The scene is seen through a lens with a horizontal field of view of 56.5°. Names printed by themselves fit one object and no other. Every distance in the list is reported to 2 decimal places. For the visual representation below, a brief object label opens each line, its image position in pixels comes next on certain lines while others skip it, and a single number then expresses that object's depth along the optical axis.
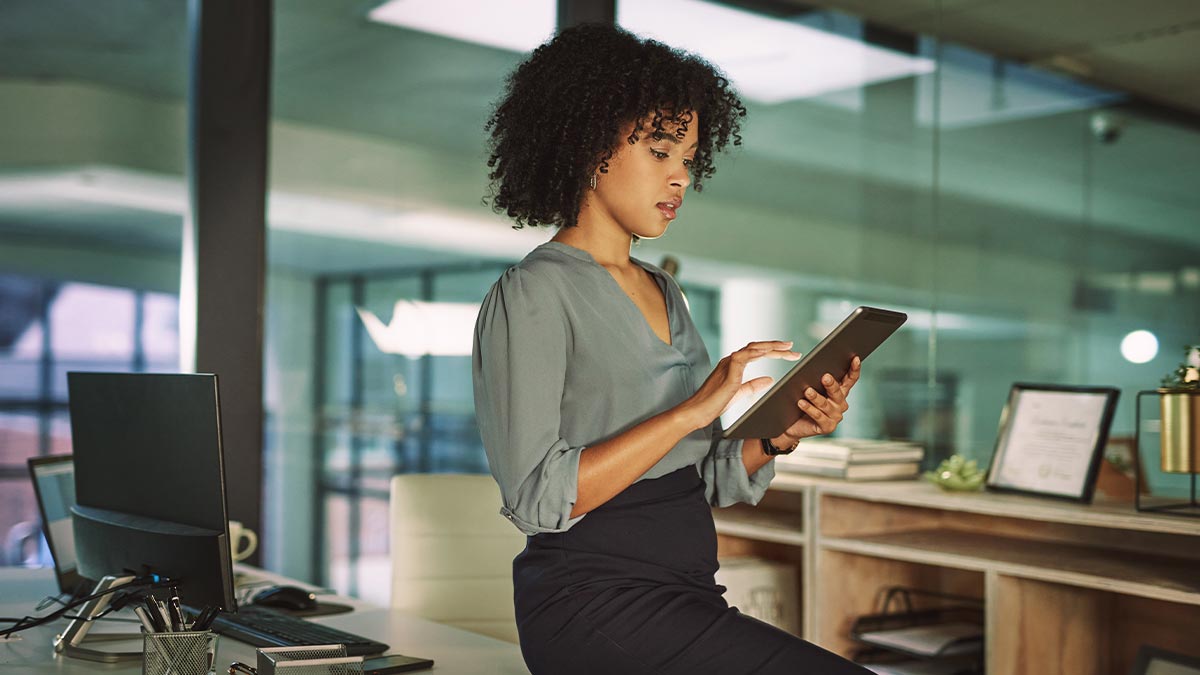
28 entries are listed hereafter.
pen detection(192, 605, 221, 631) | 1.44
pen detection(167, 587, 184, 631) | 1.47
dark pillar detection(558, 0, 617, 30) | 3.47
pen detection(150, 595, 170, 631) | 1.46
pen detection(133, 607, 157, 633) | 1.48
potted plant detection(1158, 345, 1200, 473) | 2.16
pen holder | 1.38
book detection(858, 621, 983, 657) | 2.53
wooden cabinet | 2.25
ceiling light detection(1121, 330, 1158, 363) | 3.33
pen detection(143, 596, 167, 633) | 1.45
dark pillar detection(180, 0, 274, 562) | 2.84
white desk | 1.59
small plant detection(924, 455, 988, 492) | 2.57
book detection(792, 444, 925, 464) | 2.74
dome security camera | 3.46
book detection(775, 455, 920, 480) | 2.74
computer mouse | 2.07
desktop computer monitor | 1.51
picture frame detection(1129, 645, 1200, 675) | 2.23
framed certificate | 2.42
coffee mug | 2.29
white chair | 2.38
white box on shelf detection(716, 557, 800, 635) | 2.86
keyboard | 1.67
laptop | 2.10
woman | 1.29
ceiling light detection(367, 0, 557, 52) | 3.55
